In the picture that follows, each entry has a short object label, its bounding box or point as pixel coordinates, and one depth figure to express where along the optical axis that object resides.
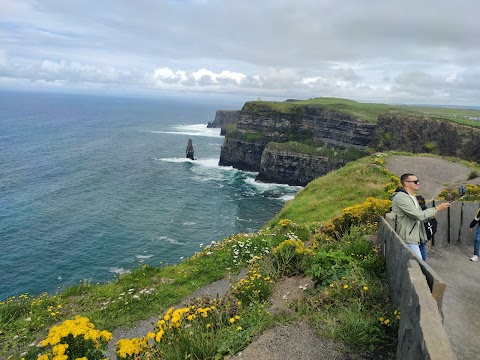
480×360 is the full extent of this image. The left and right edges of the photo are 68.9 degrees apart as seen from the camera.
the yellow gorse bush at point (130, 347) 5.89
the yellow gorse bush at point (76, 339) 5.75
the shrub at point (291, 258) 11.98
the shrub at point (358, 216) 14.51
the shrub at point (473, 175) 29.08
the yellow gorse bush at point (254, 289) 10.12
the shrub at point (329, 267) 9.42
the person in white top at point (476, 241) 11.48
